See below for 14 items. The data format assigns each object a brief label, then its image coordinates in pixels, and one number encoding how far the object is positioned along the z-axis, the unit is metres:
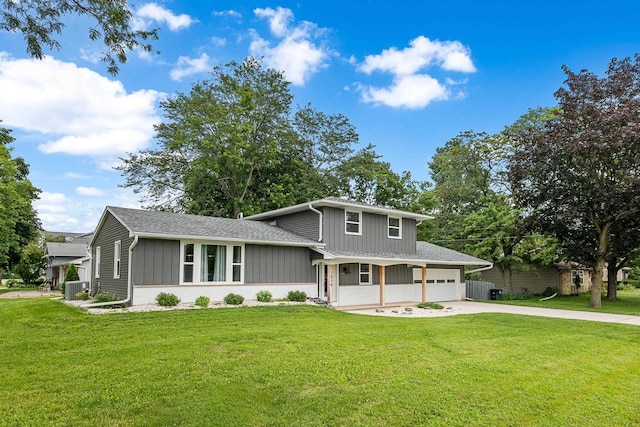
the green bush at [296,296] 15.59
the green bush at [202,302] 13.23
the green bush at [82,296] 15.74
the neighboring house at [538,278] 28.56
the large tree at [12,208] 22.58
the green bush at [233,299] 13.94
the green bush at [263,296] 14.88
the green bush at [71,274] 22.01
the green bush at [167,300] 12.80
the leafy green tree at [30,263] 32.85
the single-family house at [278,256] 13.41
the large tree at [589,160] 17.22
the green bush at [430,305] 16.69
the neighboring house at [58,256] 31.38
